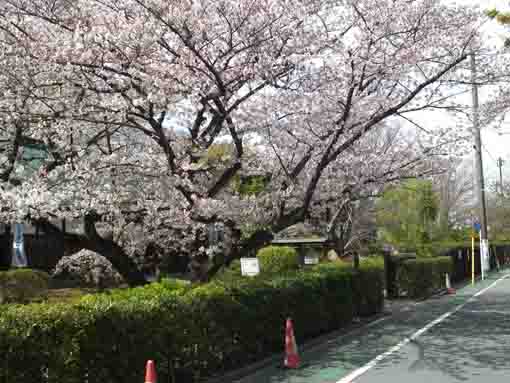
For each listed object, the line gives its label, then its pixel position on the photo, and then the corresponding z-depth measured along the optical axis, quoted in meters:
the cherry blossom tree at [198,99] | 9.41
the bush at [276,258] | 24.50
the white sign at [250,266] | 12.88
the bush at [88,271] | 16.19
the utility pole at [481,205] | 31.58
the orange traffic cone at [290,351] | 8.87
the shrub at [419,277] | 20.34
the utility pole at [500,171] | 60.88
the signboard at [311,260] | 20.59
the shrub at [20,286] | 16.08
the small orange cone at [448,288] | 22.91
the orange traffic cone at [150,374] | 5.76
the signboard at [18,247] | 12.92
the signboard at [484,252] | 30.77
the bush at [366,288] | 13.99
